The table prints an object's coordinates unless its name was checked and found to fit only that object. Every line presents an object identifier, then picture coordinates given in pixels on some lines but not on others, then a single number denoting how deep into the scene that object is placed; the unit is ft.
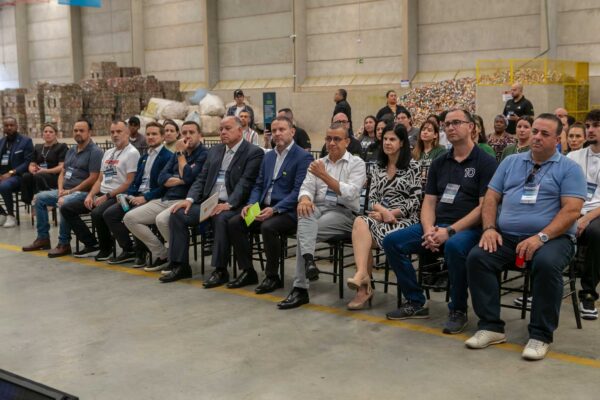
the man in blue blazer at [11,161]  30.42
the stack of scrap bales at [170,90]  75.52
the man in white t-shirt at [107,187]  23.79
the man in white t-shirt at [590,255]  16.17
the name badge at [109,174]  24.13
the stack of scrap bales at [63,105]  66.95
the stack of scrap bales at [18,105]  70.54
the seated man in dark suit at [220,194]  20.24
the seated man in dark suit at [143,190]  22.94
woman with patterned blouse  17.07
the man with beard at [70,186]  24.93
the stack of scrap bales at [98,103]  69.67
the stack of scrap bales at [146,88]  73.20
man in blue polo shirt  13.79
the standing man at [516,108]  36.19
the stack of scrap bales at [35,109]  68.39
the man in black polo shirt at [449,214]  15.66
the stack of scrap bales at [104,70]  73.41
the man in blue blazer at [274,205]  19.21
